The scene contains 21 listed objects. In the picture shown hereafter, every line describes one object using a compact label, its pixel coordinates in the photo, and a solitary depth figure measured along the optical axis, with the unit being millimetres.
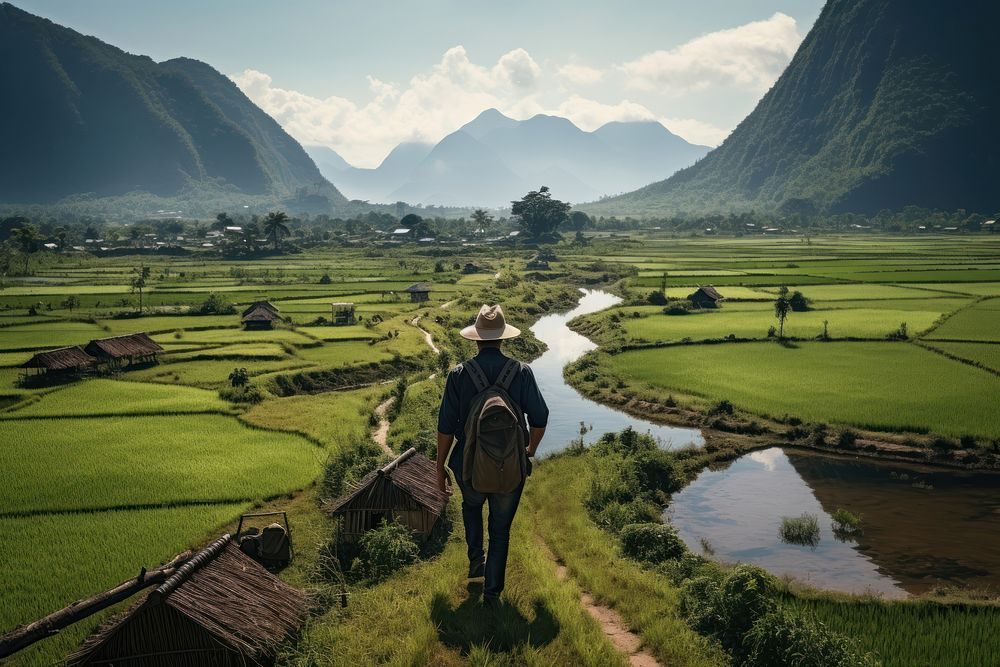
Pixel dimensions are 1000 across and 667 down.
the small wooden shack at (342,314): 47094
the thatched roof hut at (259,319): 44375
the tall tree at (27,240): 84938
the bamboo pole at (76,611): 9336
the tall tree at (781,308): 38750
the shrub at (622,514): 16141
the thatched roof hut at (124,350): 32750
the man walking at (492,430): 6965
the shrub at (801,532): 17094
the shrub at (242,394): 27828
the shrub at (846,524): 17531
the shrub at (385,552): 11383
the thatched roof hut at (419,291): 57688
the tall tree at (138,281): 52406
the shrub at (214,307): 50469
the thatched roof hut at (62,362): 30156
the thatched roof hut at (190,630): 8383
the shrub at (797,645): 8570
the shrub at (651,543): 13641
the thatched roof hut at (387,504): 13250
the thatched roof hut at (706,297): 52500
